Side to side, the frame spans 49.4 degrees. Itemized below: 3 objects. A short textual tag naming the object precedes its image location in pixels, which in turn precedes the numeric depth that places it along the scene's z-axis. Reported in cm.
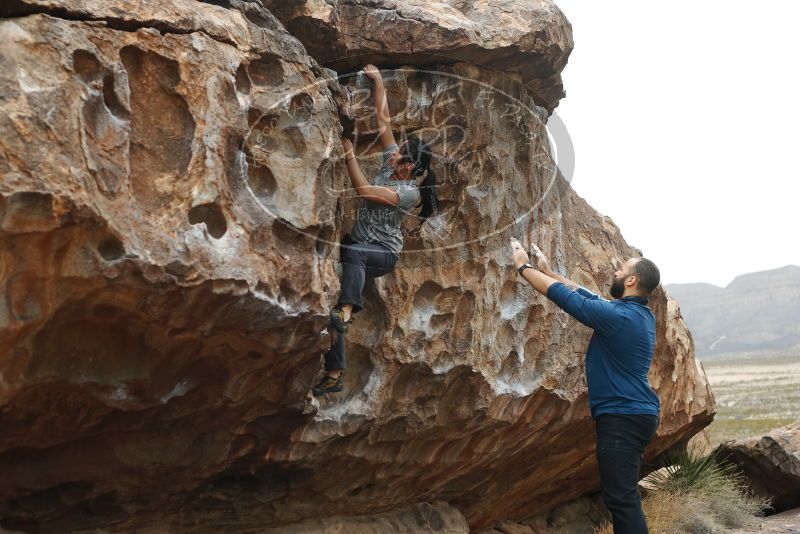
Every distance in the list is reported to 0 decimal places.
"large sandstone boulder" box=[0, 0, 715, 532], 389
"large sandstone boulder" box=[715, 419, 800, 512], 998
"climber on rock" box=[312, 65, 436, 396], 529
